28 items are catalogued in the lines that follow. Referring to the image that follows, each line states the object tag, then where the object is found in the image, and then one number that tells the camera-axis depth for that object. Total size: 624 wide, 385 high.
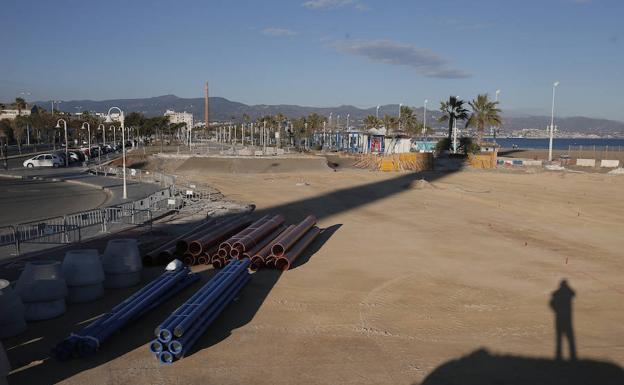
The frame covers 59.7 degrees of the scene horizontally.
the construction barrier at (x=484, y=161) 65.50
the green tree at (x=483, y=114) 75.94
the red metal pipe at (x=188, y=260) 16.11
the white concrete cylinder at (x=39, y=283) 10.80
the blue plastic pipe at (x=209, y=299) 9.15
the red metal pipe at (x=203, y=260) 16.15
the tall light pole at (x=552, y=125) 61.84
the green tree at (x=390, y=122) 109.97
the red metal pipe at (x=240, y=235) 15.71
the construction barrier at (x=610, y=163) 67.22
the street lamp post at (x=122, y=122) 27.16
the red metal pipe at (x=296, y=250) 15.73
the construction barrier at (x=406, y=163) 61.09
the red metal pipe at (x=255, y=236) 15.67
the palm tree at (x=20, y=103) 113.49
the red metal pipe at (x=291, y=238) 16.03
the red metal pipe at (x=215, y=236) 16.09
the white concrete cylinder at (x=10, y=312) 9.73
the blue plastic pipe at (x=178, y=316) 8.98
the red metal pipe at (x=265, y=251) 15.55
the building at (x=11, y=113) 133.12
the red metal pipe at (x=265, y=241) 15.70
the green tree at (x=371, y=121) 119.11
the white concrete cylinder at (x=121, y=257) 13.23
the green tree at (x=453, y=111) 76.62
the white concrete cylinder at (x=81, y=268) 11.91
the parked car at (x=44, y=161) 50.50
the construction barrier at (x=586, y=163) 68.82
